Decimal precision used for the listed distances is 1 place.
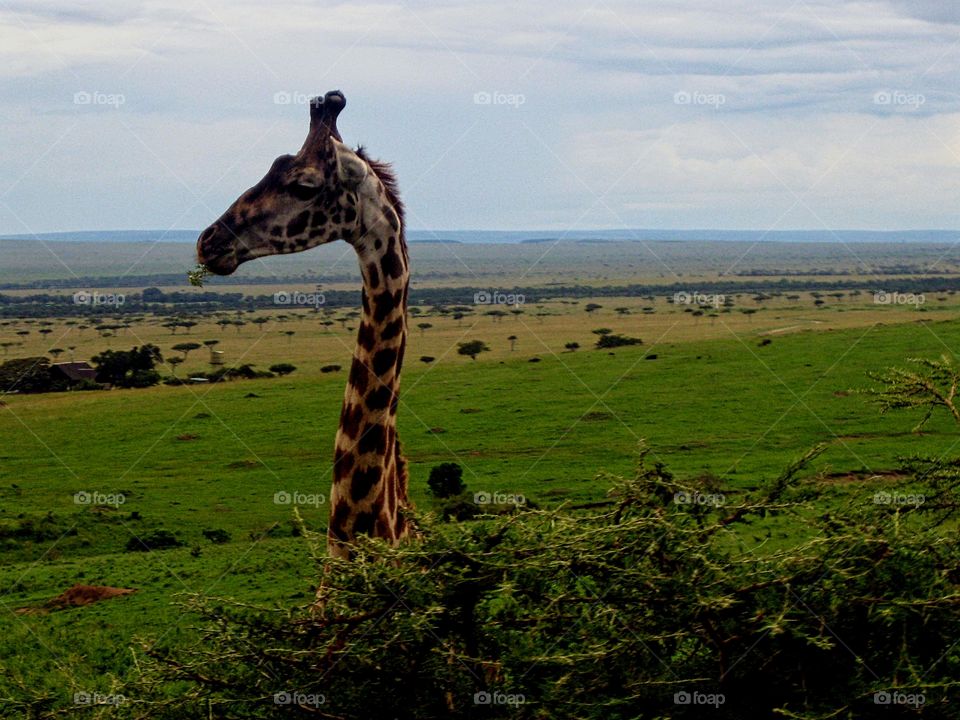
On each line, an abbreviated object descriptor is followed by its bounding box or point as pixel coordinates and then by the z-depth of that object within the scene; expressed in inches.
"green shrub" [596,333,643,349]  4566.9
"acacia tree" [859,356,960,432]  587.8
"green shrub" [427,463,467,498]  1883.6
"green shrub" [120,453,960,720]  444.1
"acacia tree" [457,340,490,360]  4279.0
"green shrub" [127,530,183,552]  1768.0
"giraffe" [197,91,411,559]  505.0
